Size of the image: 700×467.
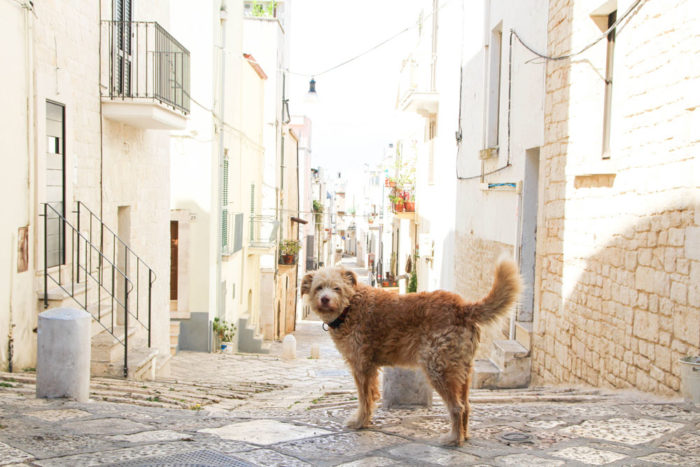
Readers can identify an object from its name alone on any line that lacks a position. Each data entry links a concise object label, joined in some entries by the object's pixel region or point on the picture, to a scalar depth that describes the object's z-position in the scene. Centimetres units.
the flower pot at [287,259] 2853
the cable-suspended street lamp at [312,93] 1981
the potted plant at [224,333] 1787
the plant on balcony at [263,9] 2981
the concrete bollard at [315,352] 1914
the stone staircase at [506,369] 859
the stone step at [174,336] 1634
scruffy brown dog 432
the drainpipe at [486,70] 1248
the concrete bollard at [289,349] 1745
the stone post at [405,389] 543
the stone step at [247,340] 2122
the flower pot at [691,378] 491
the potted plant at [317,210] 4887
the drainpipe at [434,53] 1998
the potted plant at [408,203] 2375
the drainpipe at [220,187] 1814
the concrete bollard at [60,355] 566
